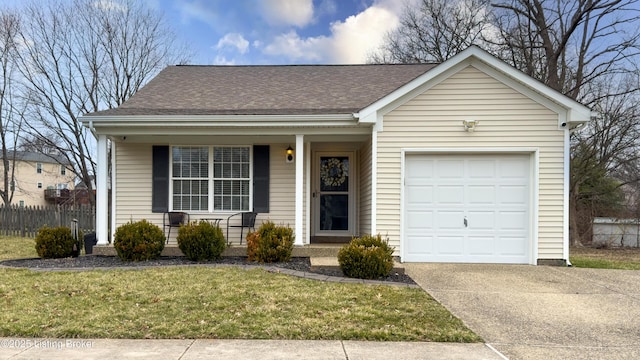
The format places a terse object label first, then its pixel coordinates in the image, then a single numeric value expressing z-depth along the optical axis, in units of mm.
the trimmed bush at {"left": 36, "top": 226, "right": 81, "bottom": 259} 7516
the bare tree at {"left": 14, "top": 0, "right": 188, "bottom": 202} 16938
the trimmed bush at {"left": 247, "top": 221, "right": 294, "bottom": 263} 6953
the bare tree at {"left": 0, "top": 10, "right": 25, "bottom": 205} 16484
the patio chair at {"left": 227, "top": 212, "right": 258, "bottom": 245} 8383
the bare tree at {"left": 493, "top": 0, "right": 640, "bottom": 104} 13289
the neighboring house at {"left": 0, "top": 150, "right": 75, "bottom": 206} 34250
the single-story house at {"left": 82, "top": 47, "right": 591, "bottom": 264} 7332
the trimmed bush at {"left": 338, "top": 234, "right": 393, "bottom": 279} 5844
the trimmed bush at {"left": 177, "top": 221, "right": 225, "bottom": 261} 7156
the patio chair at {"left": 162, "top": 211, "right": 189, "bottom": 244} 8414
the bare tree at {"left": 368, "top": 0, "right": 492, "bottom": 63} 18641
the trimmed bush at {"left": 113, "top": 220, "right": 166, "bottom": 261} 7055
